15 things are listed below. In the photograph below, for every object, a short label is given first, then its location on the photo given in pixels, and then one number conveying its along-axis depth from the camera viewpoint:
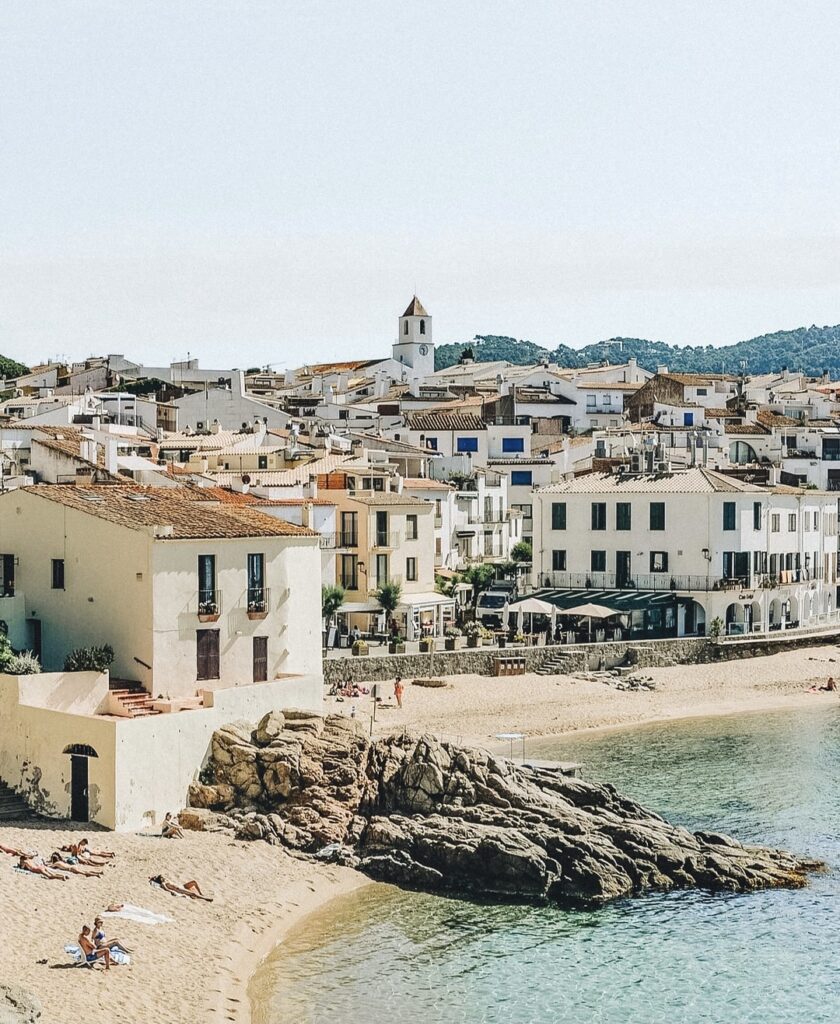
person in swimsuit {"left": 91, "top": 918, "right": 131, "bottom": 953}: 27.83
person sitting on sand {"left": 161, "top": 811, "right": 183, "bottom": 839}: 35.06
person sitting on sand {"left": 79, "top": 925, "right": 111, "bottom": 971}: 27.52
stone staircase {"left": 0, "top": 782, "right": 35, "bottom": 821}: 35.62
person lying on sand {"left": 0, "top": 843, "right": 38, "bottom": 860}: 32.38
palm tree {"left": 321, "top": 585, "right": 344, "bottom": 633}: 62.06
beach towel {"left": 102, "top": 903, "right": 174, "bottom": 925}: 30.00
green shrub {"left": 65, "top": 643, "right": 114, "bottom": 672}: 38.50
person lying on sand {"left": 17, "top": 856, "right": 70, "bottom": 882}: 31.59
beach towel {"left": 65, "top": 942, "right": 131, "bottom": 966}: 27.48
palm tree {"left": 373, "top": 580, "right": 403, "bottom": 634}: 65.44
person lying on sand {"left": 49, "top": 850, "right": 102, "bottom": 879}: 31.94
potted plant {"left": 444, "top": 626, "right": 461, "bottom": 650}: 62.22
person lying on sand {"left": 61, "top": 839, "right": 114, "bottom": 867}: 32.62
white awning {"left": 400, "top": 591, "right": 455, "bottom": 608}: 66.50
